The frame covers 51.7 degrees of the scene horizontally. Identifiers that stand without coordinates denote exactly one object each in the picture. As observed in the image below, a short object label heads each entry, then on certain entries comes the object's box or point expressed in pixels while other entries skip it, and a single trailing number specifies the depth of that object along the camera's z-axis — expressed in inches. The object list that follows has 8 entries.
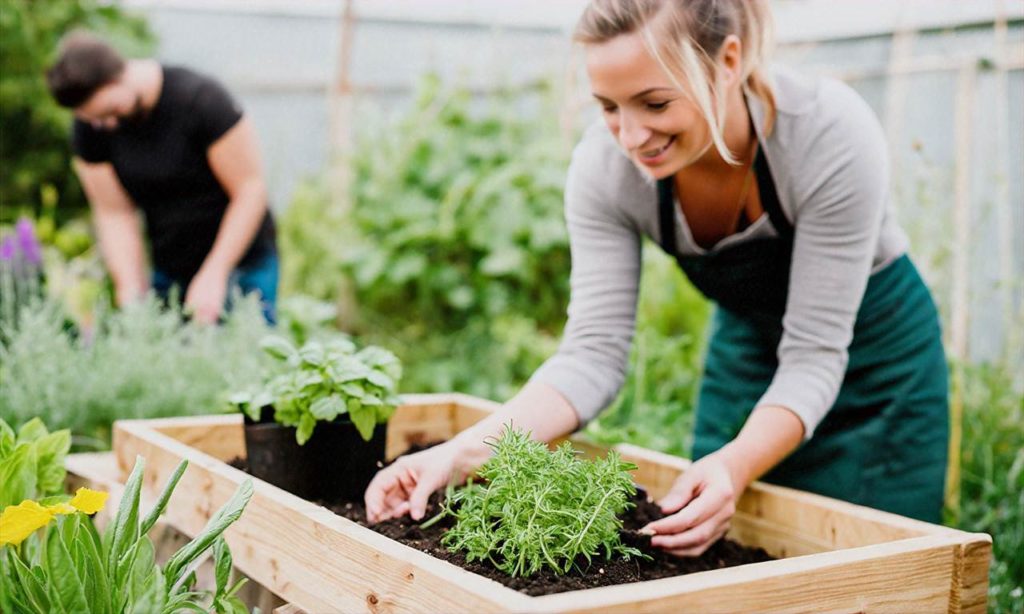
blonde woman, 65.6
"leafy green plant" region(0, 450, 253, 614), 51.4
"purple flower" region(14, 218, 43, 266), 116.9
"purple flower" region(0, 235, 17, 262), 116.3
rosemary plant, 54.7
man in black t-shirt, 137.4
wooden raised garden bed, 47.9
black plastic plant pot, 74.9
